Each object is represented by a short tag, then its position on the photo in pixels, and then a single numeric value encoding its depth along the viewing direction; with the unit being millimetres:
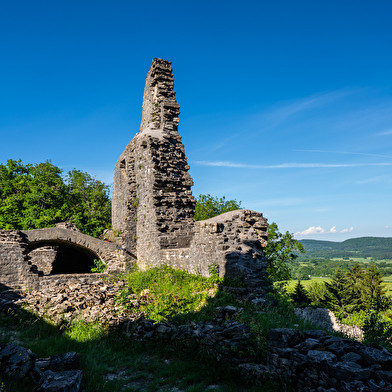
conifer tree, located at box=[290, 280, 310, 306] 28812
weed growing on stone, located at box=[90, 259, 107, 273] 13356
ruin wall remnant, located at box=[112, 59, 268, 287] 8586
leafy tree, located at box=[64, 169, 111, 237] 23969
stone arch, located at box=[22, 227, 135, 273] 12508
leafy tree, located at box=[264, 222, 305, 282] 19391
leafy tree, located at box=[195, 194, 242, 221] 28438
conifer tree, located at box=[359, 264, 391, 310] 25680
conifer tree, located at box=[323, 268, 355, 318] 26172
